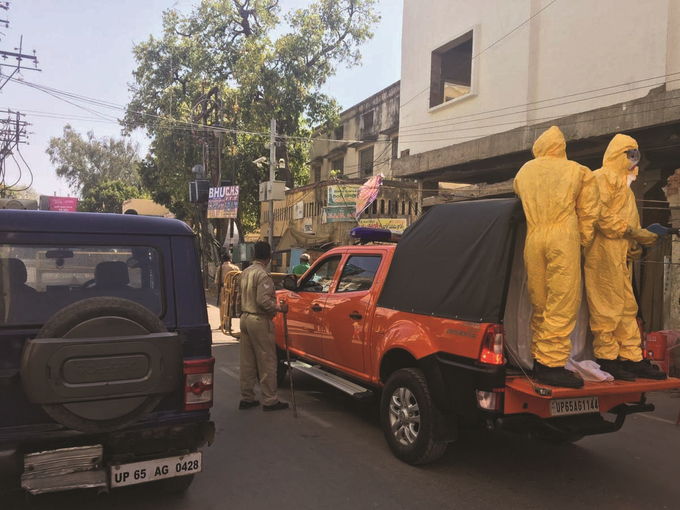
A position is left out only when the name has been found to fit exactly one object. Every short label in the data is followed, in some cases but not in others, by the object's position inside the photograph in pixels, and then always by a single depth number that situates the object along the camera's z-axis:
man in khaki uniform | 5.68
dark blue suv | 2.70
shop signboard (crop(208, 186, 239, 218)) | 18.56
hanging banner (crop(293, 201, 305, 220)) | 20.09
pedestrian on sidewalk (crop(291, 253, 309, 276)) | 10.99
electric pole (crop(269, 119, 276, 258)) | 17.53
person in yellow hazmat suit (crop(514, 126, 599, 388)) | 3.76
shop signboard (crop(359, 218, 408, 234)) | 15.72
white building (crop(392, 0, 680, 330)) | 8.16
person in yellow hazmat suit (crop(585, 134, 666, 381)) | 4.17
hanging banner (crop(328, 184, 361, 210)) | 16.77
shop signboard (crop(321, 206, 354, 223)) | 16.70
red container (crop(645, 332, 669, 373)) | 6.89
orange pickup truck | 3.63
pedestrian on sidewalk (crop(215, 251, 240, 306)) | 11.50
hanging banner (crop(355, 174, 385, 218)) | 15.09
